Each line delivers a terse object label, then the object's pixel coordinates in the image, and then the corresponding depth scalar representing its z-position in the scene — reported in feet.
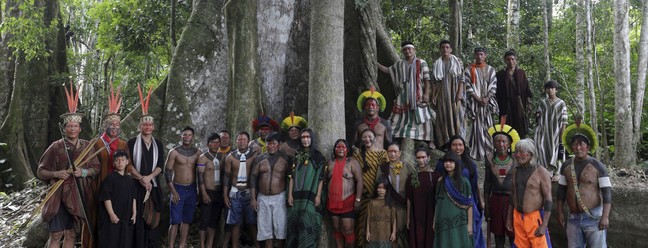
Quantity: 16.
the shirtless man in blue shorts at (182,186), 20.52
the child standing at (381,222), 18.92
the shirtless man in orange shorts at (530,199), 17.16
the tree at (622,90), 34.96
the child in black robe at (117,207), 17.95
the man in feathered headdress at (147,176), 19.34
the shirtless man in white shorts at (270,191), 19.76
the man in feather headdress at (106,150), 18.93
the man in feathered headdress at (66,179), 17.80
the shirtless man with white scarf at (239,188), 20.53
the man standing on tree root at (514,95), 25.07
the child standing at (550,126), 23.45
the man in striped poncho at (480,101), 24.20
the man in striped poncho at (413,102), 23.62
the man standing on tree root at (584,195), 16.92
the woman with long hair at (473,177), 19.02
